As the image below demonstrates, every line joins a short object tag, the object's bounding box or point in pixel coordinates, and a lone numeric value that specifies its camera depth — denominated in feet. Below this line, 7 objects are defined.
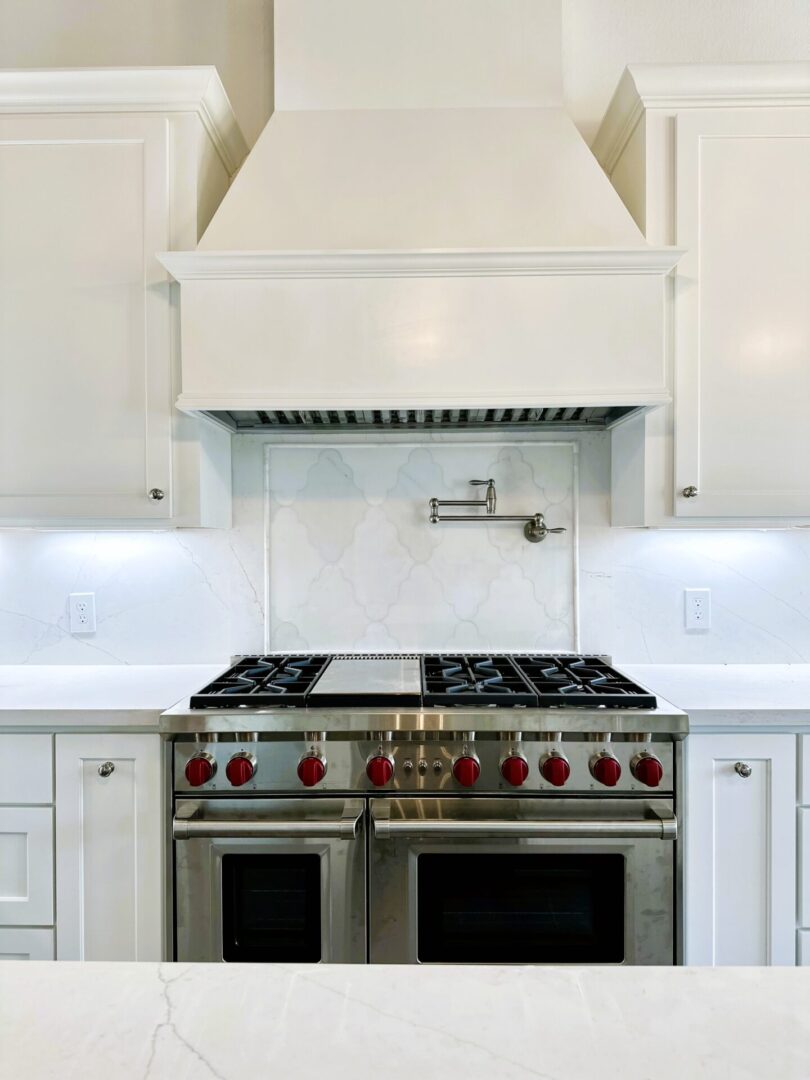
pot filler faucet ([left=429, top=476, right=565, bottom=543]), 6.86
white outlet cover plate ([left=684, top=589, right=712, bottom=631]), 6.91
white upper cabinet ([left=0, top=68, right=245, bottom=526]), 5.60
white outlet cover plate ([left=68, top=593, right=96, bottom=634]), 6.93
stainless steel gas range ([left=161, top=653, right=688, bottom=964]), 4.90
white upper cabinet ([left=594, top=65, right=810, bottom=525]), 5.56
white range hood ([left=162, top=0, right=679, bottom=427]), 5.31
